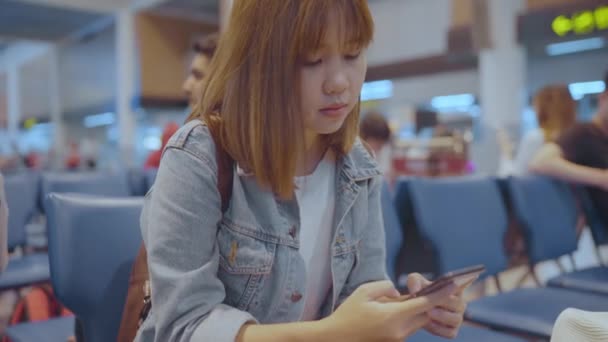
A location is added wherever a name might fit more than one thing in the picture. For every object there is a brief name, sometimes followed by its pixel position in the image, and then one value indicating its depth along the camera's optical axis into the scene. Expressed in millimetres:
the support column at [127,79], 9875
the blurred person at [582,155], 2461
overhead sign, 5336
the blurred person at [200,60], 2395
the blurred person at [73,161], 8184
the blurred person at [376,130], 3498
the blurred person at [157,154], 2135
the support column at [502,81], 6508
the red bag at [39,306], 2018
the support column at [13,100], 17281
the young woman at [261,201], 800
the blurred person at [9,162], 6436
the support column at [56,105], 13523
